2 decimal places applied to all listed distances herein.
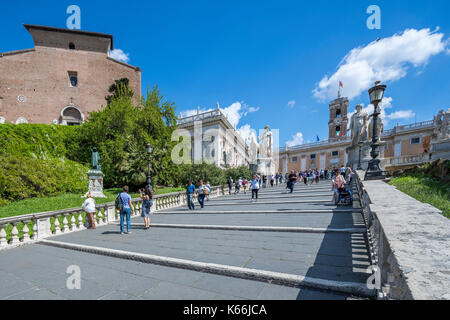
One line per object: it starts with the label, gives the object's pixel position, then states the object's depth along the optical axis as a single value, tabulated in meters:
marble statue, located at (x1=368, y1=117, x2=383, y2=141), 15.72
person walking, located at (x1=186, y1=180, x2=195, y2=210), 9.83
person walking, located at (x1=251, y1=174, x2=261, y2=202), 10.51
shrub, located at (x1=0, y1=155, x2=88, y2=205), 10.18
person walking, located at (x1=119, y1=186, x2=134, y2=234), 6.14
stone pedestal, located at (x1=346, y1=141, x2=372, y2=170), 15.12
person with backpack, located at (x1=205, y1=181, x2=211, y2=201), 11.21
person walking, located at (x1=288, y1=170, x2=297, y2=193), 12.91
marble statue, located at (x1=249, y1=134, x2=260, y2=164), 24.23
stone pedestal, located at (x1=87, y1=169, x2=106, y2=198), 12.06
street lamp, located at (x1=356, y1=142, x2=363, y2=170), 14.96
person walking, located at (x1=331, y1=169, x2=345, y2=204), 7.12
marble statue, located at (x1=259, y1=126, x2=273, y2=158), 23.23
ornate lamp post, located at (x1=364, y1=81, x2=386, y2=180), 7.92
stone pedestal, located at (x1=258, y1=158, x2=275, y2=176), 22.80
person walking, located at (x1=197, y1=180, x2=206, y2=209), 10.23
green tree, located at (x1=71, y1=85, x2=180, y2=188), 15.89
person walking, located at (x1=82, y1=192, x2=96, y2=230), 7.06
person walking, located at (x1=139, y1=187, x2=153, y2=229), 6.56
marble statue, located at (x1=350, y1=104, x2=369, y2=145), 16.50
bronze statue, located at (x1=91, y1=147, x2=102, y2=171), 12.83
